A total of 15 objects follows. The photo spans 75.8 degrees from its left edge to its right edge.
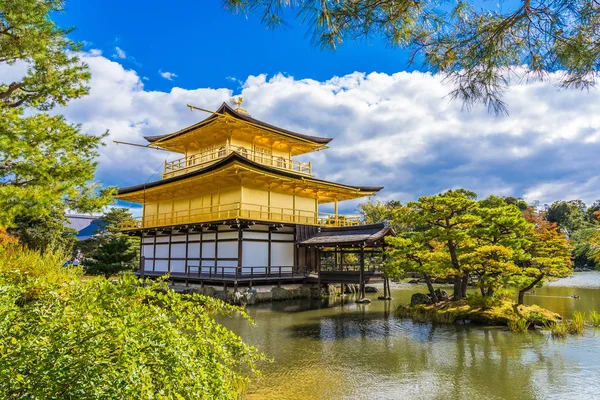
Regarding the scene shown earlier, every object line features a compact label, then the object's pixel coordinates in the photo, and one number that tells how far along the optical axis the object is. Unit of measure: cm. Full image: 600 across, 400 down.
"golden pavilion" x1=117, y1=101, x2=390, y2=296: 1764
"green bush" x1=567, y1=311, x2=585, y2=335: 1005
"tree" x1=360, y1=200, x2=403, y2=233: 3793
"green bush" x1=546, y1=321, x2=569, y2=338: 973
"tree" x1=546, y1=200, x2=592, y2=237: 4167
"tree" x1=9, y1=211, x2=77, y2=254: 2133
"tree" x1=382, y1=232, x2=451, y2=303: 1304
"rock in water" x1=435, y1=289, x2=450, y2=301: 1493
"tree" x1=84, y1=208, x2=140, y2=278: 1827
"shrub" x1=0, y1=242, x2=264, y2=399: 240
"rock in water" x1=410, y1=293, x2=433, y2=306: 1426
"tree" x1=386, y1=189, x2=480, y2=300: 1251
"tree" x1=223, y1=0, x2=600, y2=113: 427
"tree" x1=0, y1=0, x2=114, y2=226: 720
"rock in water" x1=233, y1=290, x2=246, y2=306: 1576
